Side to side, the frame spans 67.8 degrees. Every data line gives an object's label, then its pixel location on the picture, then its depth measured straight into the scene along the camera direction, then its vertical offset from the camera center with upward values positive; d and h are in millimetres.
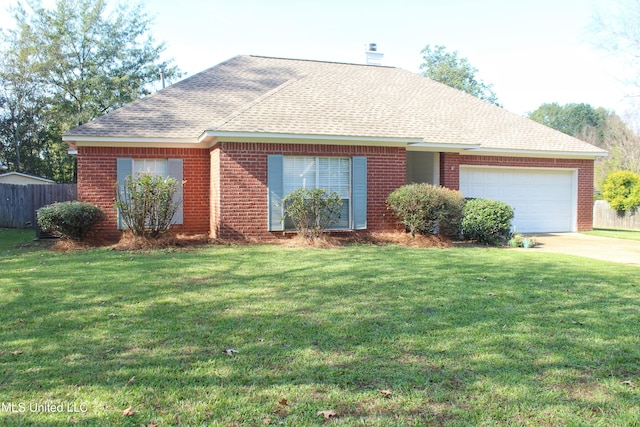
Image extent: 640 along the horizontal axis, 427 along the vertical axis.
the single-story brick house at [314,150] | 11797 +1454
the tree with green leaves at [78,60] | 29828 +9317
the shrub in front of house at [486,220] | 11734 -450
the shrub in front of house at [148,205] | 10627 -50
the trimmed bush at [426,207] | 11602 -124
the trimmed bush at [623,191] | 20312 +448
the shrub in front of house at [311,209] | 11266 -160
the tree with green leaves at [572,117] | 64462 +12113
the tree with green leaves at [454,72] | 43719 +12055
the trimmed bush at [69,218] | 10758 -357
